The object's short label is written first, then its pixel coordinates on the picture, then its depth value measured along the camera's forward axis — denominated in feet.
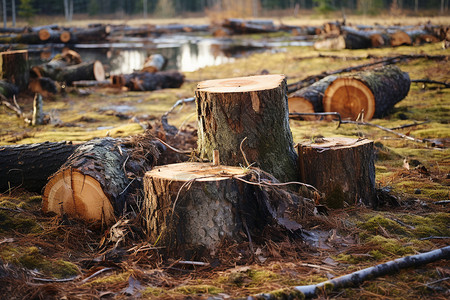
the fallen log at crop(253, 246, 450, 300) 17.58
